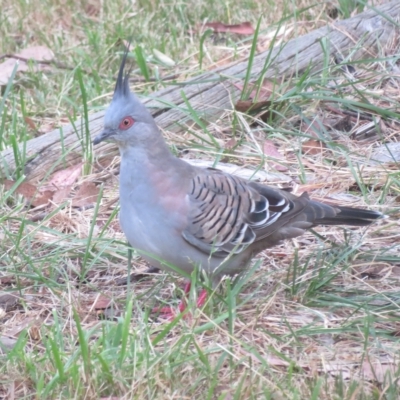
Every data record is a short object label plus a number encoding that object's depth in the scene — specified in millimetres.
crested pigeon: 7141
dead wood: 9953
